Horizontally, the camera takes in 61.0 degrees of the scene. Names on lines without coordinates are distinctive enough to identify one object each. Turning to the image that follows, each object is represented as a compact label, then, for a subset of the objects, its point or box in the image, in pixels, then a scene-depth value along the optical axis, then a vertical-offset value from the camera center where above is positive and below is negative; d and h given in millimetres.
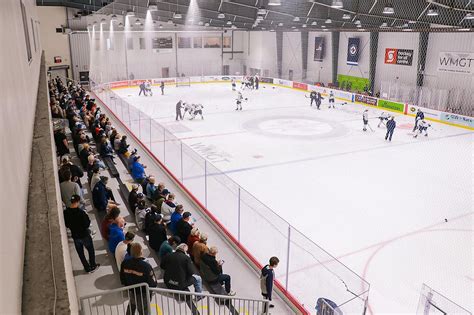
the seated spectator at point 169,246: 6137 -2774
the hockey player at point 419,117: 18514 -2413
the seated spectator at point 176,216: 7316 -2768
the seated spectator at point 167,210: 7836 -2826
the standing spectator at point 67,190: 6738 -2101
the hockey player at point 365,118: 19469 -2583
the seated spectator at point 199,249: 6359 -2890
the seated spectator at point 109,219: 6485 -2535
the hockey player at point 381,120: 19675 -2773
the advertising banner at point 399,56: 24659 +458
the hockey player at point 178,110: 21361 -2510
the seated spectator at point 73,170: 7852 -2145
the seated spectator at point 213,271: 6098 -3103
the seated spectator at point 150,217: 6961 -2691
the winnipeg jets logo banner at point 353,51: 29359 +878
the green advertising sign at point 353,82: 29250 -1373
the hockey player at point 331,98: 25912 -2193
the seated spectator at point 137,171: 10273 -2753
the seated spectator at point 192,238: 6758 -2899
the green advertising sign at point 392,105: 24547 -2554
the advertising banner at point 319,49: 32938 +1141
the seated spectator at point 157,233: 6633 -2799
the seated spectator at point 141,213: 7695 -2846
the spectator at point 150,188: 8883 -2748
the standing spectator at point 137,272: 4789 -2449
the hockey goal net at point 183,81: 37562 -1777
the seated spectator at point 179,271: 5473 -2783
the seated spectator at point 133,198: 8070 -2675
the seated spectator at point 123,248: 5598 -2561
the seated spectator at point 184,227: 7062 -2839
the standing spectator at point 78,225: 5707 -2297
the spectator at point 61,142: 9601 -1894
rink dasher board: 20647 -2482
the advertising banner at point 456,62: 19453 +102
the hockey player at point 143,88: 30441 -1953
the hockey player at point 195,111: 21922 -2596
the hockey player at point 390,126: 17352 -2658
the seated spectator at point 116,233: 6363 -2649
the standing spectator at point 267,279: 5762 -3047
